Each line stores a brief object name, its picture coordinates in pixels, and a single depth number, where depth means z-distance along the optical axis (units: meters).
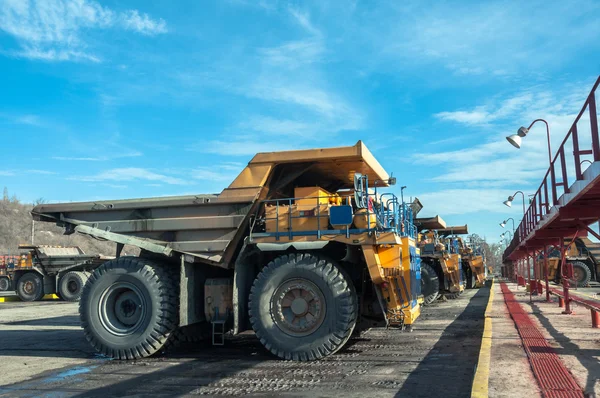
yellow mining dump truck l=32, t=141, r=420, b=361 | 7.70
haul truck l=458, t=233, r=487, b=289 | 25.03
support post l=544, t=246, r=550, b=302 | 17.22
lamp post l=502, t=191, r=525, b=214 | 26.46
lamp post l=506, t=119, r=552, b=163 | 14.21
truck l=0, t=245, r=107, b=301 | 24.13
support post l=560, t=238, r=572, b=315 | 12.95
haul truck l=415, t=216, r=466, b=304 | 16.83
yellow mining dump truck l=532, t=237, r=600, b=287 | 28.81
